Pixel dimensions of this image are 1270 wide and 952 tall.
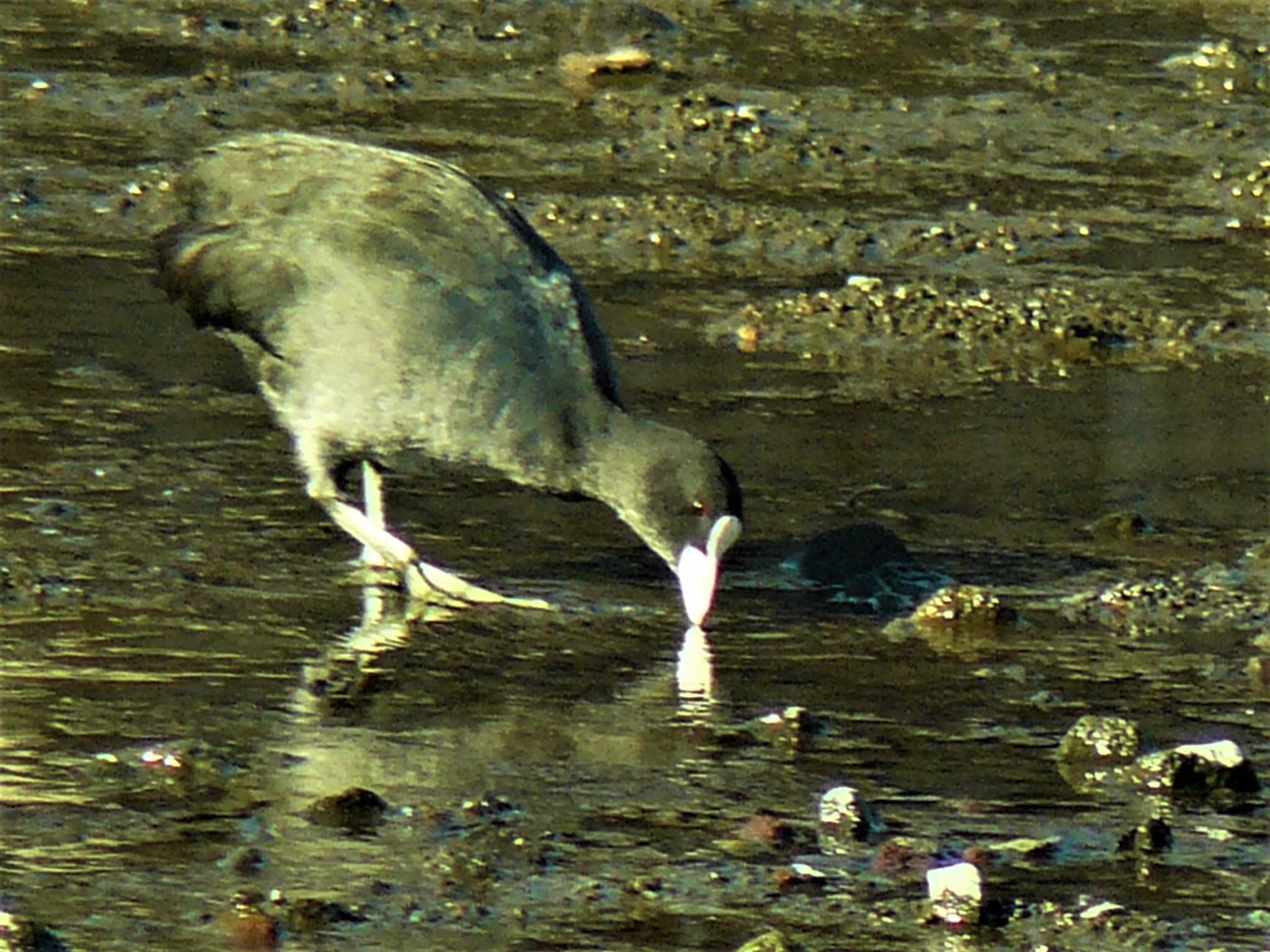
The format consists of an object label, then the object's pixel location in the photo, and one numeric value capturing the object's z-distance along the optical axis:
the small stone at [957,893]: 9.77
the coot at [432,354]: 13.81
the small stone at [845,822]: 10.59
